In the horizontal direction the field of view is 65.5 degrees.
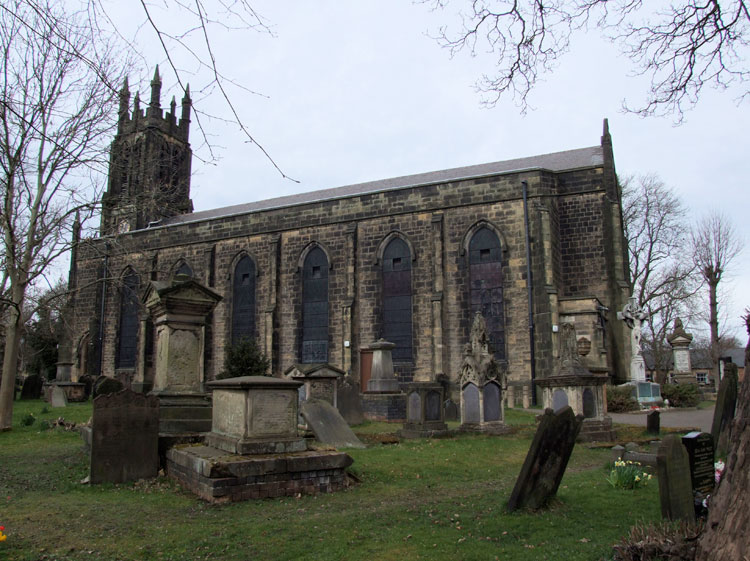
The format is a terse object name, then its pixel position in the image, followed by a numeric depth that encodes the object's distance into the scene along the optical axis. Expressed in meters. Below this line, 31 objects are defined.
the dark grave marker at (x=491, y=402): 12.70
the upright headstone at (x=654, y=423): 11.77
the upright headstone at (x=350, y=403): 14.95
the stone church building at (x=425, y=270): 21.00
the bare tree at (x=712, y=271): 29.75
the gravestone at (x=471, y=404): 12.70
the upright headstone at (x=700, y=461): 5.22
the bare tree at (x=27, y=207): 12.39
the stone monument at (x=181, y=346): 9.43
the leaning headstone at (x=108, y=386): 14.18
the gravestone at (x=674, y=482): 4.81
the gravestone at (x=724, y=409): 9.05
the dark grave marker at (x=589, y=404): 11.86
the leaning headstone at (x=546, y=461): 5.71
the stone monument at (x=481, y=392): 12.61
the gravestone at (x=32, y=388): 24.31
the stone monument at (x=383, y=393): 16.28
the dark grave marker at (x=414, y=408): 12.80
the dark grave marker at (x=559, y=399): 12.09
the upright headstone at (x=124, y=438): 7.32
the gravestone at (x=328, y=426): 10.72
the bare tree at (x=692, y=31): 5.50
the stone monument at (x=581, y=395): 11.56
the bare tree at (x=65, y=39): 3.58
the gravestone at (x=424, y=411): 12.58
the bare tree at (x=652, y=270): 32.53
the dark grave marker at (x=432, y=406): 12.76
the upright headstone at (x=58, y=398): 19.50
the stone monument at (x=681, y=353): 24.30
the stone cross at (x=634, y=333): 20.62
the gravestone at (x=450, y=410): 16.48
